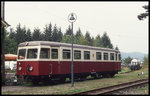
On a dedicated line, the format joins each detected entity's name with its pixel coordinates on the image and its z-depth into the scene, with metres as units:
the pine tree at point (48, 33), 68.06
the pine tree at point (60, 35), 79.61
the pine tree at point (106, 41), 104.70
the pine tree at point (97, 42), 97.75
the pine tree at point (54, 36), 70.99
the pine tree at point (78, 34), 95.08
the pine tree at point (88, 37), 95.50
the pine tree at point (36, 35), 62.97
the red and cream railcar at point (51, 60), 16.08
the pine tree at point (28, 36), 60.47
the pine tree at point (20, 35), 60.38
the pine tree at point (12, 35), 66.36
